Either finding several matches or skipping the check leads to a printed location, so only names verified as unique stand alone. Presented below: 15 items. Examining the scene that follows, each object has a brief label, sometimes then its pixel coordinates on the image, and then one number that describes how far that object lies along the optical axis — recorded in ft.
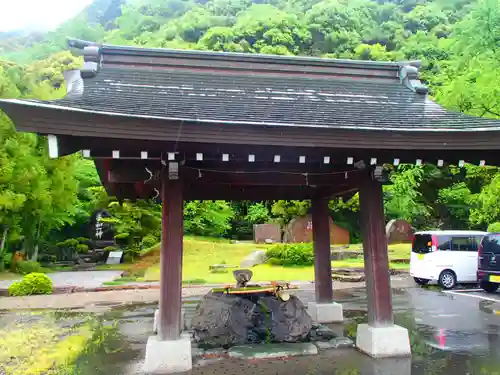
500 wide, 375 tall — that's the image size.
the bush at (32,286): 46.52
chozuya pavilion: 16.60
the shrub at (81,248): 90.24
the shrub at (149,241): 87.09
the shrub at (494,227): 55.30
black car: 37.68
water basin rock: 22.47
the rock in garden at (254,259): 71.30
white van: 45.27
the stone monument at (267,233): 97.81
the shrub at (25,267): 68.13
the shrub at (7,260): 69.51
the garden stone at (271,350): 20.53
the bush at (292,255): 69.77
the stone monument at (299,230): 92.84
